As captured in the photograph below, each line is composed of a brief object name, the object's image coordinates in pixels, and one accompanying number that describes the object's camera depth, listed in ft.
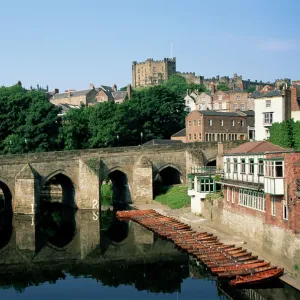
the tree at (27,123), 233.96
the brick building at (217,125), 247.50
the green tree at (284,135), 179.55
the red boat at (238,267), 92.38
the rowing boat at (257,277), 86.84
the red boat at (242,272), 89.88
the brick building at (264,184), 89.04
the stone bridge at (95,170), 182.50
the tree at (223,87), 491.31
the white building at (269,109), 189.47
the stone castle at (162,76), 589.73
